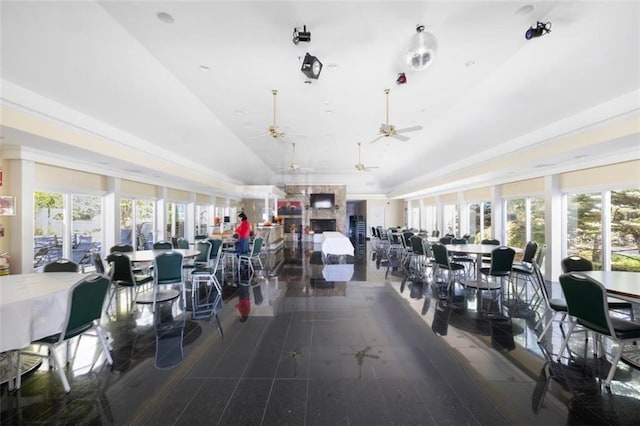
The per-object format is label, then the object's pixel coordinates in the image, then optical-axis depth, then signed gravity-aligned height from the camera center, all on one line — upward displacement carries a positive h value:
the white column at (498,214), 8.42 -0.03
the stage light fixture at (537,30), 2.67 +1.76
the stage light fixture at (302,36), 2.78 +1.78
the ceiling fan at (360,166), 8.44 +1.47
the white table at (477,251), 4.90 -0.69
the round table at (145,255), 4.22 -0.70
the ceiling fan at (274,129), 4.62 +1.46
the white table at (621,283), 2.34 -0.68
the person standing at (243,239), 6.64 -0.62
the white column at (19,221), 4.38 -0.12
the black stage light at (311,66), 3.13 +1.68
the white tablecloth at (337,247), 8.14 -1.00
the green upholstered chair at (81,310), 2.22 -0.82
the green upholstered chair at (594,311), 2.27 -0.85
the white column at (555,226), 6.22 -0.29
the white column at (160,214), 8.52 -0.03
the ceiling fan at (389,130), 4.54 +1.38
